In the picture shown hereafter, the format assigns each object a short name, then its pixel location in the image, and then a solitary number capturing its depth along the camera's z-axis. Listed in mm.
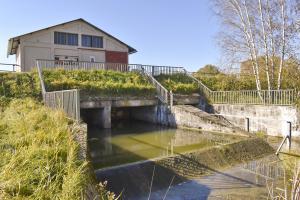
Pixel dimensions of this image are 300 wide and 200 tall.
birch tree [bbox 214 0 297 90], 16328
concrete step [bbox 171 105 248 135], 13227
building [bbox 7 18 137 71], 22875
